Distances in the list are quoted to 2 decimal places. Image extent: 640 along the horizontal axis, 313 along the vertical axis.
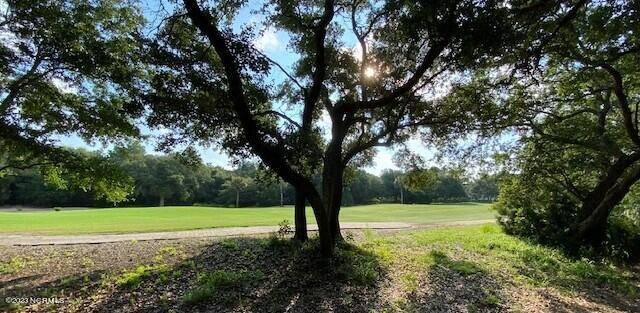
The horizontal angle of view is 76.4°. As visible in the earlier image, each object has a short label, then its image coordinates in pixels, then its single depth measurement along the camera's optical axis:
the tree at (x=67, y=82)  9.57
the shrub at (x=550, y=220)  14.98
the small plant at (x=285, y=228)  11.18
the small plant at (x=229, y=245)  11.21
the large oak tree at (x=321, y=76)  6.42
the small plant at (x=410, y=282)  8.55
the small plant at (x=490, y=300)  7.82
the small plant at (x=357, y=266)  8.71
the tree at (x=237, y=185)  61.66
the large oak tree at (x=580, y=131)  8.76
